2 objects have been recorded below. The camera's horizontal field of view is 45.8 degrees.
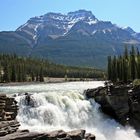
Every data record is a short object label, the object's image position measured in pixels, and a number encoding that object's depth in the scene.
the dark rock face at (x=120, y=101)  30.62
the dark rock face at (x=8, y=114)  17.40
